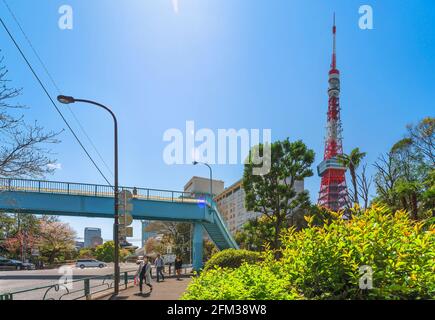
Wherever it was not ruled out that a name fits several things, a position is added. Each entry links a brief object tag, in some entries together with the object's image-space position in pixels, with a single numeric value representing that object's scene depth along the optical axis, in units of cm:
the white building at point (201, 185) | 6618
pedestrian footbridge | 2511
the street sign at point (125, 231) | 1370
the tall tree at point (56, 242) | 4838
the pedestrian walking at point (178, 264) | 2354
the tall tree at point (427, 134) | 3117
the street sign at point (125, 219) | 1399
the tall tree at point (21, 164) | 825
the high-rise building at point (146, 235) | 11951
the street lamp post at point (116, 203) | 1358
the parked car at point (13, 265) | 3799
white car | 4478
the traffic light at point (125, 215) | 1385
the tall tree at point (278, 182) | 2816
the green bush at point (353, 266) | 337
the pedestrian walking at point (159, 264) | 1936
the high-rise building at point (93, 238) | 10131
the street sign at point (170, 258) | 3436
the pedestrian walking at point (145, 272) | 1398
